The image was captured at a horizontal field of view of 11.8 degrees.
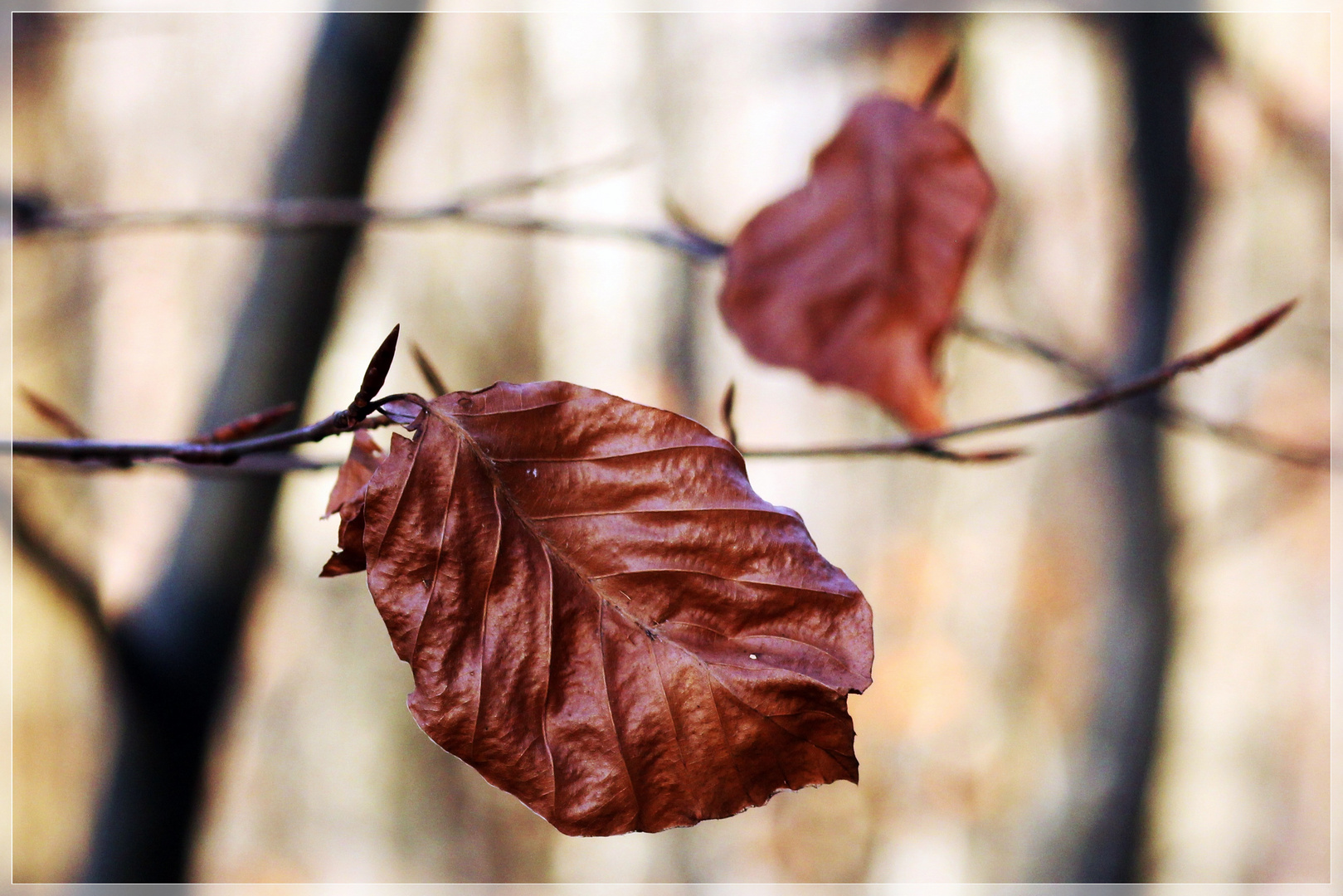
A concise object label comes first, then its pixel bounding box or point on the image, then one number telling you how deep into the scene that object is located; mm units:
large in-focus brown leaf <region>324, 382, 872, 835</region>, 833
